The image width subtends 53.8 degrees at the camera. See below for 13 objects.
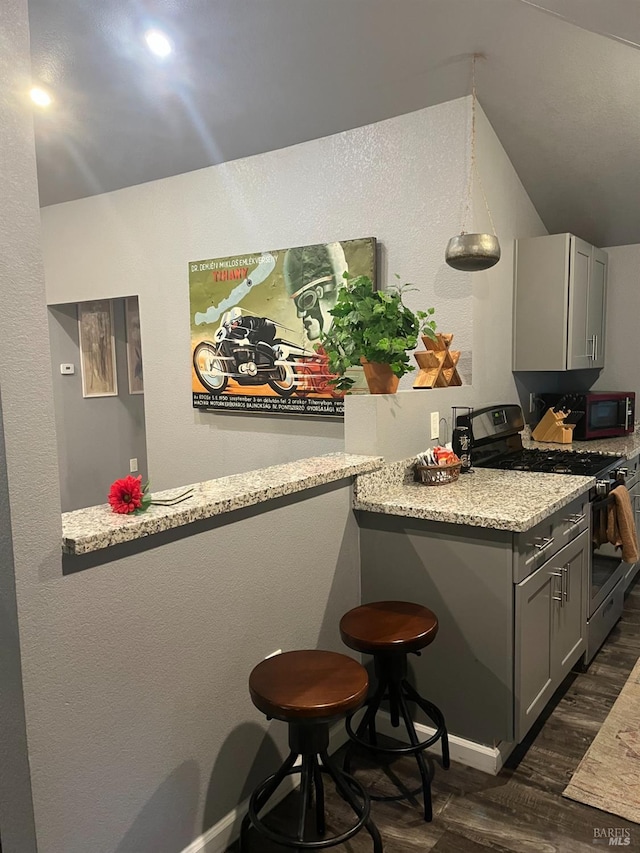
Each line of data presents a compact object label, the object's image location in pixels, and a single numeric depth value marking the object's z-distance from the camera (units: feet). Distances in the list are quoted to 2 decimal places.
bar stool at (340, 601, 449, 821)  6.23
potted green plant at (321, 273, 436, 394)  8.12
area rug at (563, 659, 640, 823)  6.68
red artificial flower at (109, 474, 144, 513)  5.34
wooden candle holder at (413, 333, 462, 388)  9.69
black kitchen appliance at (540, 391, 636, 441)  12.60
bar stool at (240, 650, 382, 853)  5.02
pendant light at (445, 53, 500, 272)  9.21
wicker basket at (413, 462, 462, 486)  8.64
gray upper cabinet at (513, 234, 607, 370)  11.77
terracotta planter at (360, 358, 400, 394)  8.36
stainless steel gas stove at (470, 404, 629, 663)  9.47
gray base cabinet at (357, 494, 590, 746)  6.97
